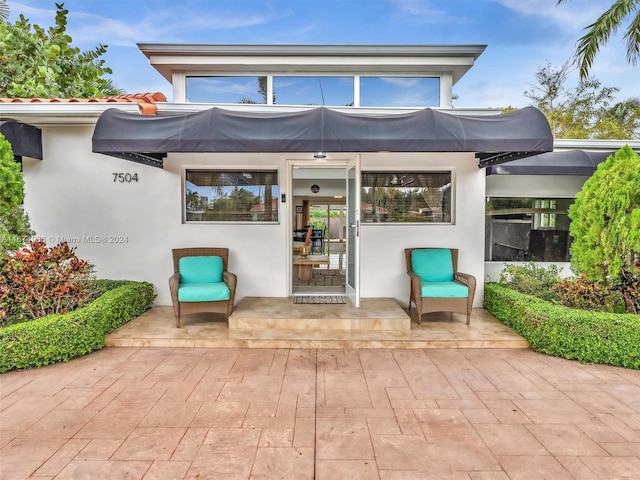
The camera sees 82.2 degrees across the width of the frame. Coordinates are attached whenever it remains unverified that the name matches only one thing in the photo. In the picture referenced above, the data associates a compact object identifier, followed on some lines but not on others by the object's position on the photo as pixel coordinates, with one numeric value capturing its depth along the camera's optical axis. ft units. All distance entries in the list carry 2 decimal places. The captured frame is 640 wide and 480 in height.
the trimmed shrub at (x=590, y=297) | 16.40
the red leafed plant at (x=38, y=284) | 14.97
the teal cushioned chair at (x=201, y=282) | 16.96
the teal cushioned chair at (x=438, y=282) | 17.52
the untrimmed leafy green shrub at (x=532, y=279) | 19.45
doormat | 19.76
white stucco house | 14.44
